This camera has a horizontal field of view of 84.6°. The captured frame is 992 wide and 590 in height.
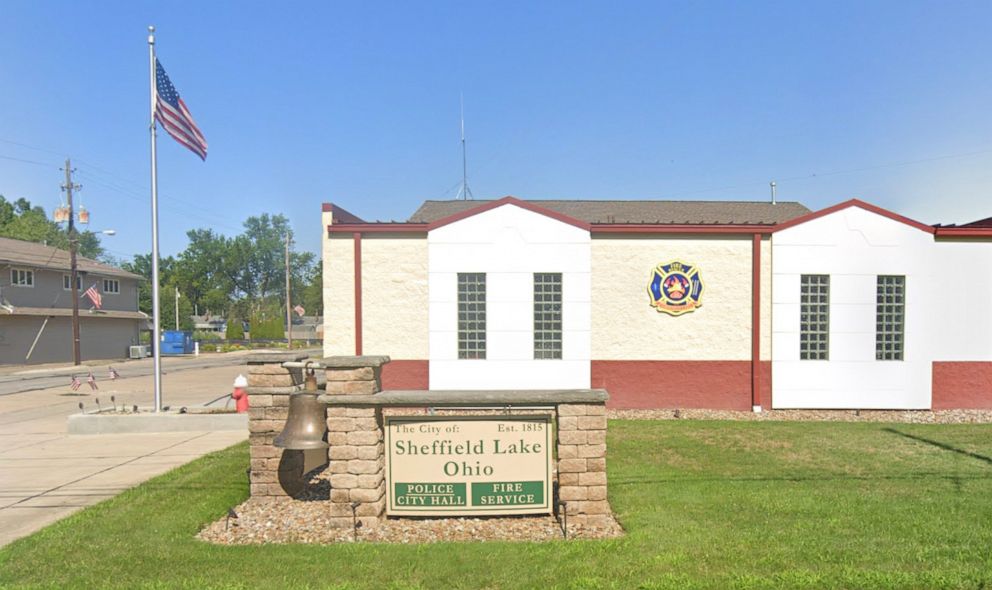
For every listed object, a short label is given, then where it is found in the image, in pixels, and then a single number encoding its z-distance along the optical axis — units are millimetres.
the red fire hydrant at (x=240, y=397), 14336
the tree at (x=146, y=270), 87500
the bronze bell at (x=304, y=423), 6543
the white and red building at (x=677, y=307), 15727
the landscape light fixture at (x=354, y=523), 6182
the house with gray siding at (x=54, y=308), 34188
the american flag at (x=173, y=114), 14438
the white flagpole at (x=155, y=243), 14477
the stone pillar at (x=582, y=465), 6559
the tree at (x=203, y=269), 98875
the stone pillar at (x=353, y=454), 6570
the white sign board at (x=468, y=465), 6688
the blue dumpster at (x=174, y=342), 49406
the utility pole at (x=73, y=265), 35062
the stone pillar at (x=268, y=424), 7758
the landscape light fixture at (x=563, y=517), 6242
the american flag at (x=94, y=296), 37344
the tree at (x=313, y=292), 109531
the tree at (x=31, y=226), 69125
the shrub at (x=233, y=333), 67694
